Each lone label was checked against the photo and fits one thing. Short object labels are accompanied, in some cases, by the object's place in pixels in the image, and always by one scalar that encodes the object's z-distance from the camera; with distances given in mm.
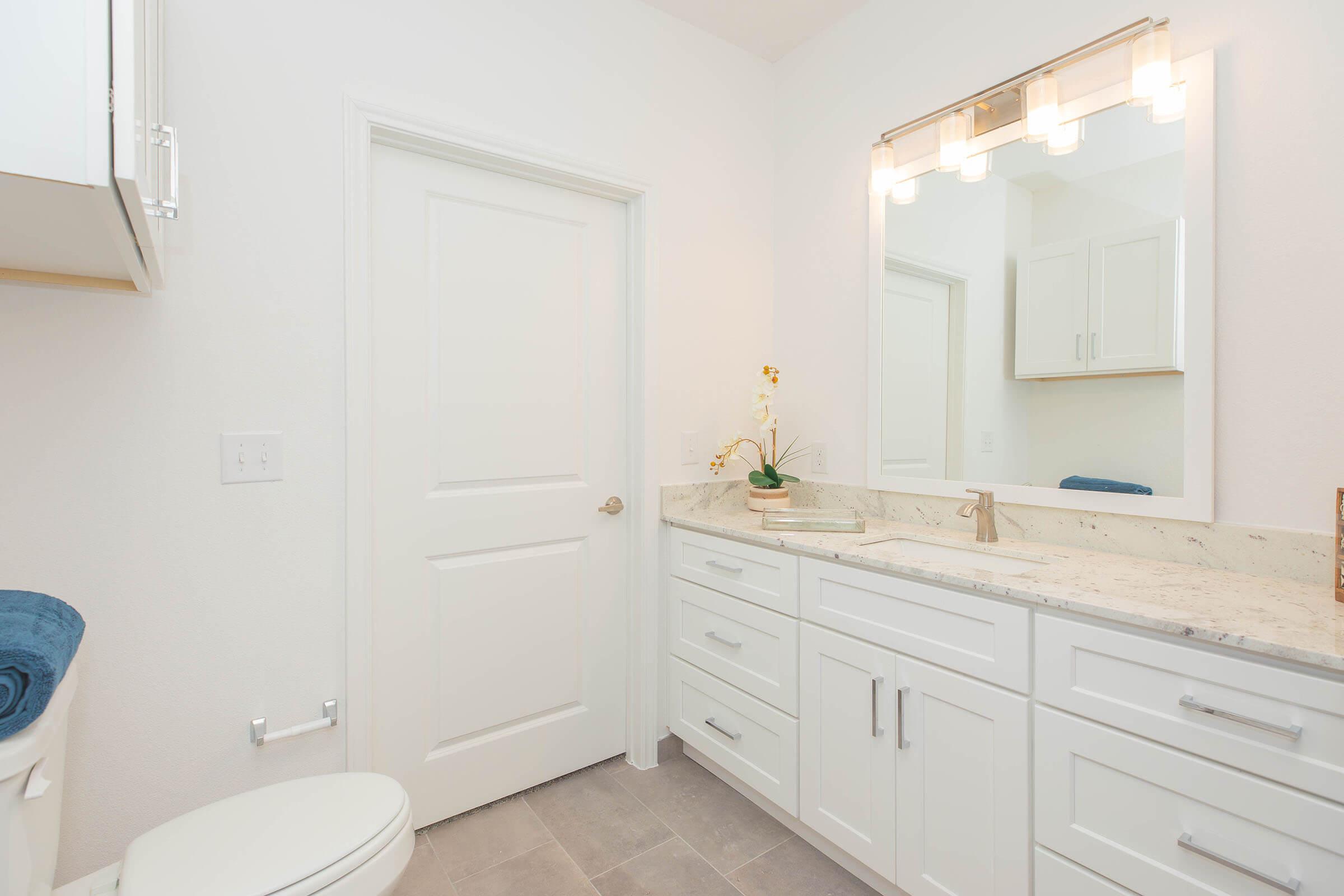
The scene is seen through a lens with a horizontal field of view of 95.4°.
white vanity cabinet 907
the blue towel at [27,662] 744
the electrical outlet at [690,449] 2197
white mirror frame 1363
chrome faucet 1651
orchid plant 2180
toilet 801
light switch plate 1413
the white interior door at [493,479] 1705
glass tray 1788
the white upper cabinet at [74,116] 646
